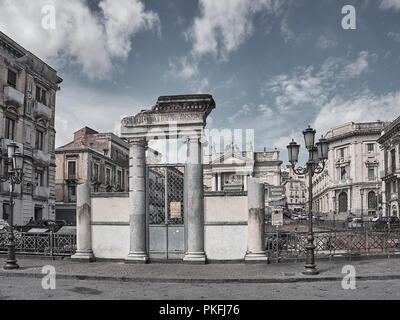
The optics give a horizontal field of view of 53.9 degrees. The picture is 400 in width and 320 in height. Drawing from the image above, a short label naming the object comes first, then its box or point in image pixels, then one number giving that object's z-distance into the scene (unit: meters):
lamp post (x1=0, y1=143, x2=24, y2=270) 11.57
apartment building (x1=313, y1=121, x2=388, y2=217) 65.00
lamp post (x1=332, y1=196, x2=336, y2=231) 71.57
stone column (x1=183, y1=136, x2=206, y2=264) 12.26
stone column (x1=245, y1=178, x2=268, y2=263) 12.07
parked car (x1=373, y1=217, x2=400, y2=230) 28.67
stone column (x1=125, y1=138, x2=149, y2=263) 12.48
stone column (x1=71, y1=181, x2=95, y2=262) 13.01
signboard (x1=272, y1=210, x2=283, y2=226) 18.06
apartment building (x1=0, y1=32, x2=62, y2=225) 28.73
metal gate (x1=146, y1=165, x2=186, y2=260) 12.59
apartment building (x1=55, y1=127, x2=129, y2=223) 46.57
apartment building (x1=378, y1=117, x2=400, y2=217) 47.49
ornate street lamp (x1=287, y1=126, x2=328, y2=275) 10.43
